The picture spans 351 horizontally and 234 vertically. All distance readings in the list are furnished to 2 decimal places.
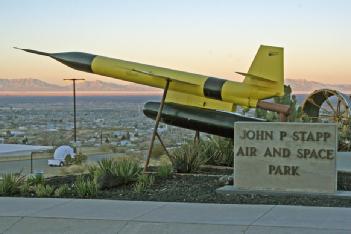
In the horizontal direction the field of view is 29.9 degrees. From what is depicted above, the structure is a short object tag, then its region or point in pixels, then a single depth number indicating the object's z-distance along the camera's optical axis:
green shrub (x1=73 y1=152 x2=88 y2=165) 25.35
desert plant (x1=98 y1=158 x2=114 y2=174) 12.95
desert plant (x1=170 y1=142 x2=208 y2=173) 14.68
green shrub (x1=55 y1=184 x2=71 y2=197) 11.65
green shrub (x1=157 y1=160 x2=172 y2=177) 13.88
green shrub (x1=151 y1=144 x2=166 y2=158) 21.73
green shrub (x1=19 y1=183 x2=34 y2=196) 12.05
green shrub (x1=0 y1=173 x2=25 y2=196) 12.08
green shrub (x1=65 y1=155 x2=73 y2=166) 25.85
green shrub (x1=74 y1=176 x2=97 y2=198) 11.54
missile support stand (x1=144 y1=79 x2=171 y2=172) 14.55
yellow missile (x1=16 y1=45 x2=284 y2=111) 14.16
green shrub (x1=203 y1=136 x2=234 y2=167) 16.16
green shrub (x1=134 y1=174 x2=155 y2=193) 11.96
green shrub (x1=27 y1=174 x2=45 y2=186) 12.81
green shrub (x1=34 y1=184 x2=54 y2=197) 11.70
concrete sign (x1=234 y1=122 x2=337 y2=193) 11.26
